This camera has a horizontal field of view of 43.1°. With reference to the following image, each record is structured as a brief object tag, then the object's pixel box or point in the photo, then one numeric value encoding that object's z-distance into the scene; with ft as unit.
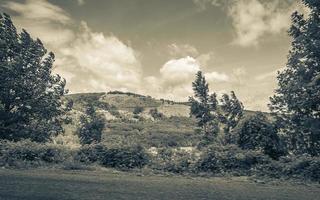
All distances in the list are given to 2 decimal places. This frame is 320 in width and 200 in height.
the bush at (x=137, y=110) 474.12
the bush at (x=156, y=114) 470.27
